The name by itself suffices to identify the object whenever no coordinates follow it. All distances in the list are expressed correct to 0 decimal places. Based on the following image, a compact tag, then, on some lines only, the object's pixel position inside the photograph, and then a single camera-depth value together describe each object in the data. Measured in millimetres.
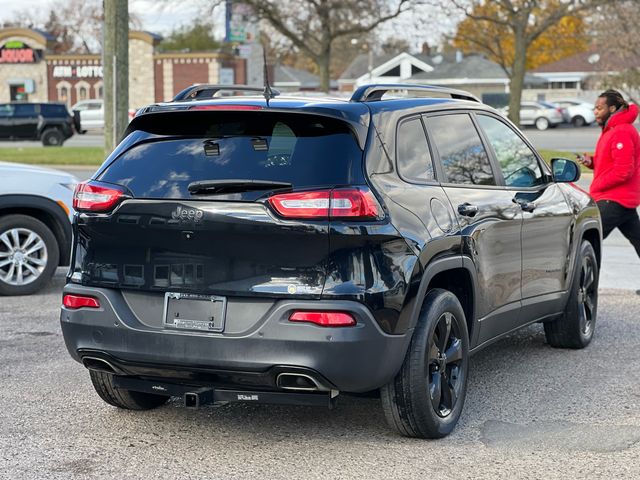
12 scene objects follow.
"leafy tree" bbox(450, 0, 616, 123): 36062
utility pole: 16016
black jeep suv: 4789
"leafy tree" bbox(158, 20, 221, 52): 93375
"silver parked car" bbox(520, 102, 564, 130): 59312
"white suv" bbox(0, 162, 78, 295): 9805
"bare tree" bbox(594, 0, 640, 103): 46750
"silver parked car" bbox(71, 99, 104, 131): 56438
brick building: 75688
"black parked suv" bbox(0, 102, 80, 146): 42031
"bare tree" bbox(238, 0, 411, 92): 43469
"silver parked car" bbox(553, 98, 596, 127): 61594
